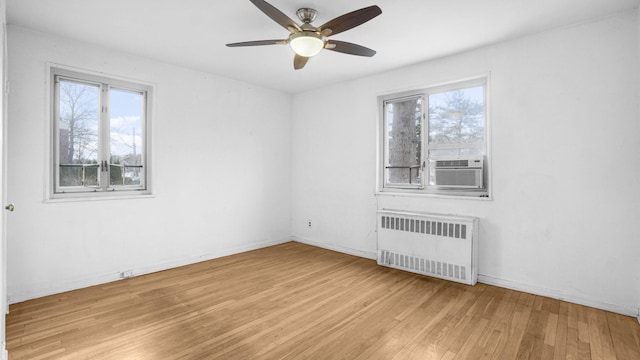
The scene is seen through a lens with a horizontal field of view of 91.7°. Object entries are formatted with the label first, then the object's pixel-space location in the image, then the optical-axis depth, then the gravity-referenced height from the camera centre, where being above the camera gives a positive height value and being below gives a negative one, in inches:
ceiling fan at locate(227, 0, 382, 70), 91.5 +49.1
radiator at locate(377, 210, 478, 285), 138.7 -30.9
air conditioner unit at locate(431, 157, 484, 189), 141.4 +3.4
